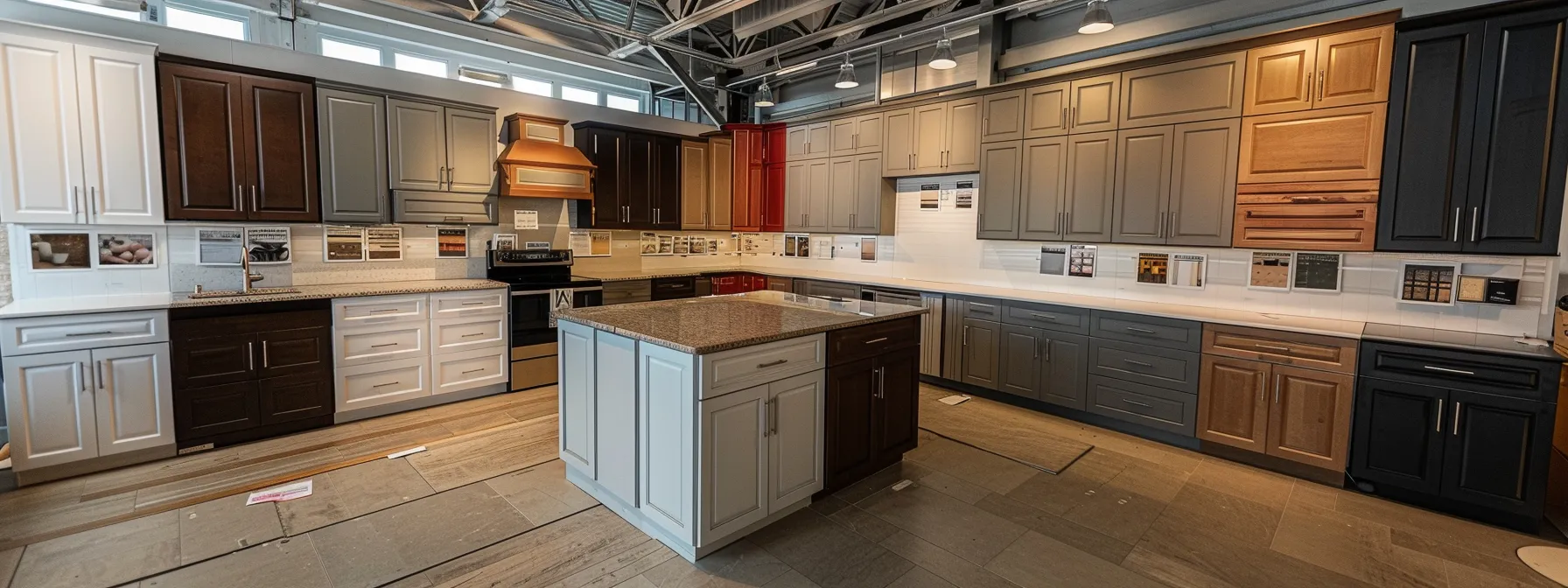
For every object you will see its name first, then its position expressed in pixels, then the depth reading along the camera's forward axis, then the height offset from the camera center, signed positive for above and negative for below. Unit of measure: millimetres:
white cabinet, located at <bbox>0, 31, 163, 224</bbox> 3480 +592
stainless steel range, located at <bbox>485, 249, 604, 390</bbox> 5207 -452
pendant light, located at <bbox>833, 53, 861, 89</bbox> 4945 +1394
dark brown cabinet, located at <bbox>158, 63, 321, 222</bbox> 3943 +620
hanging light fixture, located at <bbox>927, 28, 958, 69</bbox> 4406 +1392
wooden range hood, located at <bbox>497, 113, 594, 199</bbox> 5254 +713
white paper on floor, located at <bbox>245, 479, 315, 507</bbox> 3143 -1299
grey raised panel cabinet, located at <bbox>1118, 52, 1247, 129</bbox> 3988 +1109
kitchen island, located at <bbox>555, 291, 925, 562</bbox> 2562 -733
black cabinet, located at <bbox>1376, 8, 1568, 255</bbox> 3109 +646
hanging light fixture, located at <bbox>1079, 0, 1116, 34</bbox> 3439 +1318
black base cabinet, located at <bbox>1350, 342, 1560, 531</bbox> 2936 -838
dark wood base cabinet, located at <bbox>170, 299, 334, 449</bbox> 3713 -830
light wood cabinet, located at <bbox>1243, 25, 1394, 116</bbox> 3502 +1101
